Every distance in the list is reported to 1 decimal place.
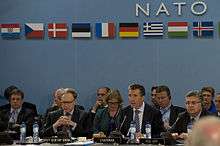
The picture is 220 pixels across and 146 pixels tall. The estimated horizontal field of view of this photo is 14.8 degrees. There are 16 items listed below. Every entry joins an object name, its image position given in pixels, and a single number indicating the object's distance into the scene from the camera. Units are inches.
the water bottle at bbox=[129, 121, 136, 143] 314.5
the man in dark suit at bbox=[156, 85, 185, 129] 419.0
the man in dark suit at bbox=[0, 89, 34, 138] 423.9
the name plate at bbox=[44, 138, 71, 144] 315.2
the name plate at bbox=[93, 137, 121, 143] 306.8
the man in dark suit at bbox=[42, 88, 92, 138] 361.0
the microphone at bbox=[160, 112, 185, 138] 303.6
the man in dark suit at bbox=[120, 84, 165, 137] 367.2
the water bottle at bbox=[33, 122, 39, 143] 327.5
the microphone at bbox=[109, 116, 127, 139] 311.0
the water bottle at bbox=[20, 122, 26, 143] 335.5
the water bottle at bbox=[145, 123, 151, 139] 335.1
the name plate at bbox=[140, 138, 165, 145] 298.7
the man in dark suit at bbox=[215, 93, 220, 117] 427.1
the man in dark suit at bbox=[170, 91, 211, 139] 343.8
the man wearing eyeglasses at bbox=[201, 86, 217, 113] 430.0
